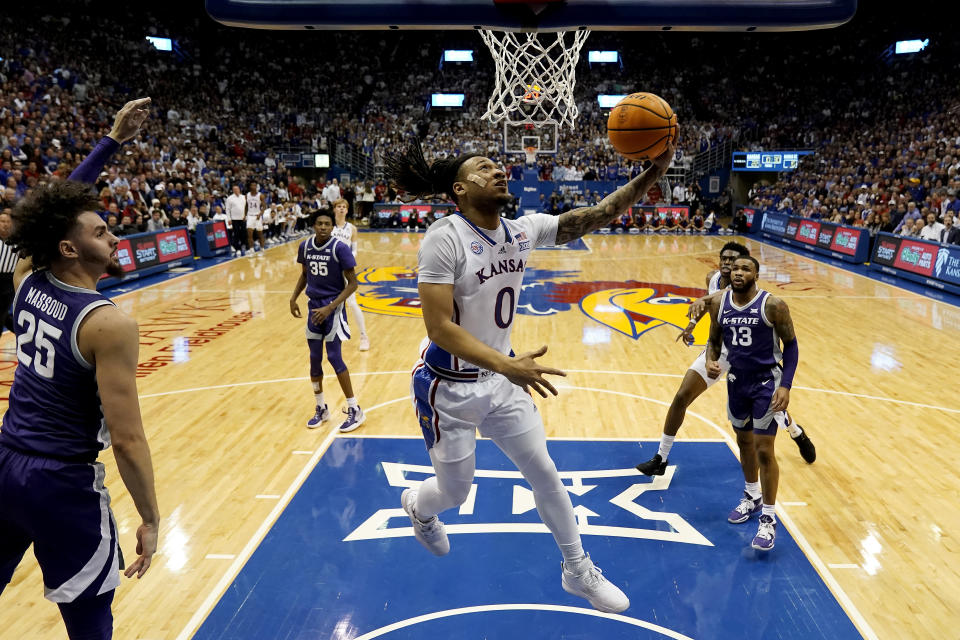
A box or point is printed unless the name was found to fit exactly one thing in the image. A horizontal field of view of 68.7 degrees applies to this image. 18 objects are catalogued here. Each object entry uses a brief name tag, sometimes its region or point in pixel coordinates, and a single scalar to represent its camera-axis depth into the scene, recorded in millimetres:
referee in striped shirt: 7422
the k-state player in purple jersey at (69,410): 2385
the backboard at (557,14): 5410
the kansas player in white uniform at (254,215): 18609
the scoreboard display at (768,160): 30547
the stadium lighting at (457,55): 37469
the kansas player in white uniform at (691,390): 5418
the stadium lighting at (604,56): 36844
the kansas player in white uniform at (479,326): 2982
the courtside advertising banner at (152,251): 14547
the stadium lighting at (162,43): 31328
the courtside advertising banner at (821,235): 17500
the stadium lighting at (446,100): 35938
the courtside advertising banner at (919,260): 13500
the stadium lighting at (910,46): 30562
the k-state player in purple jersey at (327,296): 6473
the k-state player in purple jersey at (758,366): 4547
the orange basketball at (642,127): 3529
